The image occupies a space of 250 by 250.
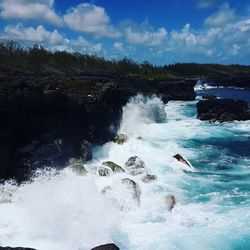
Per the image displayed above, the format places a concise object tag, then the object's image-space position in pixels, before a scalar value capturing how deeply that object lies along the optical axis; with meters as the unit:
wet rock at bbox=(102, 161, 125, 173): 20.16
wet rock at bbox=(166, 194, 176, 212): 16.10
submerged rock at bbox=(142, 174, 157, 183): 19.13
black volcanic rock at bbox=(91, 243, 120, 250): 11.19
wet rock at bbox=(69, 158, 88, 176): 19.20
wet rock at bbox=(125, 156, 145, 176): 20.19
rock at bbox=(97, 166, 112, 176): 19.57
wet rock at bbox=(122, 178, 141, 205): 16.85
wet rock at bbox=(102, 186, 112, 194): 17.08
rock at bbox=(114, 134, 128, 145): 26.78
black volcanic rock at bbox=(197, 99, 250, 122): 40.19
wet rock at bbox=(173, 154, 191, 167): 22.20
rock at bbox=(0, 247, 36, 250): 10.42
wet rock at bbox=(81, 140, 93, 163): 21.82
